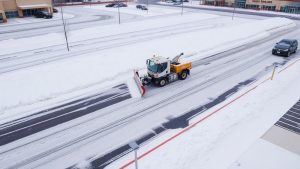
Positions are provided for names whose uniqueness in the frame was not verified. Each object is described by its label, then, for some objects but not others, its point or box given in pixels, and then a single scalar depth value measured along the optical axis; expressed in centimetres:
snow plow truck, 2078
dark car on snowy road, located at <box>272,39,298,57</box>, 2927
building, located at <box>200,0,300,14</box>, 6975
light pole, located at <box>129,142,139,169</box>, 1000
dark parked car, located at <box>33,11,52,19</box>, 5847
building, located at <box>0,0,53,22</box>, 5650
